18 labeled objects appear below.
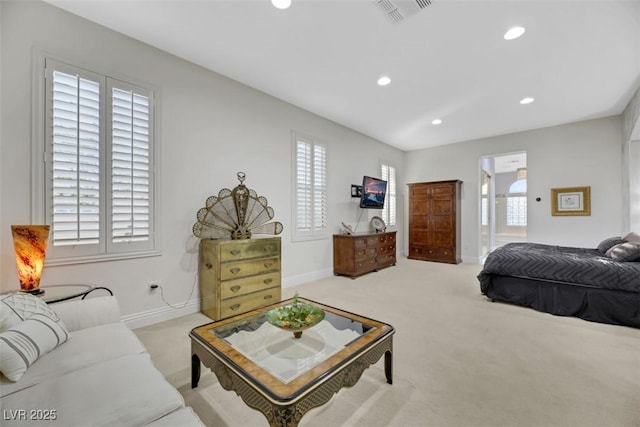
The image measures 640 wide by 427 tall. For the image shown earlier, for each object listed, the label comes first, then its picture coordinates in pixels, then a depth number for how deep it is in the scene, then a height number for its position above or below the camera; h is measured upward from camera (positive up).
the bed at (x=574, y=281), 2.75 -0.73
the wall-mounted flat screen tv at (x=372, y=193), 5.40 +0.48
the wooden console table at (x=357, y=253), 4.77 -0.70
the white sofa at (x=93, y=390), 0.96 -0.72
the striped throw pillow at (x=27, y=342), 1.15 -0.62
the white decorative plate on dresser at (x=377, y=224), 5.95 -0.18
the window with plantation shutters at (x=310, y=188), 4.37 +0.47
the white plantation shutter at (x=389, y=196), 6.50 +0.49
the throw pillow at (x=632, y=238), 3.20 -0.26
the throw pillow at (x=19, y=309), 1.36 -0.52
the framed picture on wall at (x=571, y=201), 4.99 +0.30
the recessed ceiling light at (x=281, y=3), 2.21 +1.77
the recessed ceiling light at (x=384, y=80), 3.48 +1.79
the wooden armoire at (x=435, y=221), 6.14 -0.12
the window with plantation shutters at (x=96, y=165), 2.27 +0.46
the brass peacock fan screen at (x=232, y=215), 3.13 +0.00
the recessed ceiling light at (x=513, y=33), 2.52 +1.76
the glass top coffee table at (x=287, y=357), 1.15 -0.77
